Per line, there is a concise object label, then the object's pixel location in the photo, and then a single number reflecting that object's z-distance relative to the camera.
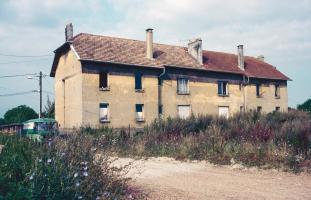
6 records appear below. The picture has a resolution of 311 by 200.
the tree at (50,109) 35.31
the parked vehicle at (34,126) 23.83
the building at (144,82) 25.88
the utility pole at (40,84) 32.43
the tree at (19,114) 46.00
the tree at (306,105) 44.11
